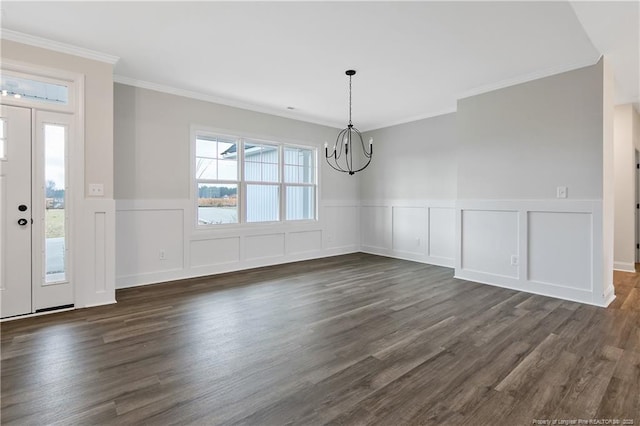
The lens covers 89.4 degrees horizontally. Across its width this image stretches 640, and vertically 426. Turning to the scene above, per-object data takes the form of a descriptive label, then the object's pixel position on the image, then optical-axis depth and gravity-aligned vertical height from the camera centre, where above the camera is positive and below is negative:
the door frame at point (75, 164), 3.41 +0.51
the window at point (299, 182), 6.16 +0.59
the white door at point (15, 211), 3.12 +0.01
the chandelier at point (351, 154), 6.86 +1.27
